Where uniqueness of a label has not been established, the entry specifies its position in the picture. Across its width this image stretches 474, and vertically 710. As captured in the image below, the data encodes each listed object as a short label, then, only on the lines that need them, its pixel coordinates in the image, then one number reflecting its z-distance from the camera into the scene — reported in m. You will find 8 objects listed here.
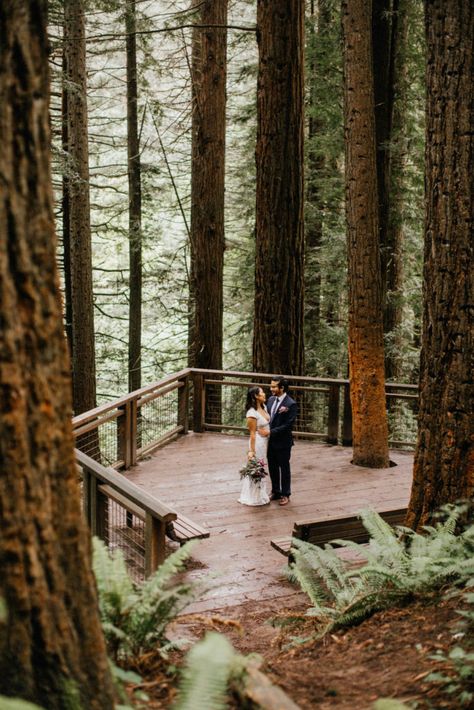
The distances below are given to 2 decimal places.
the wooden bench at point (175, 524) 6.24
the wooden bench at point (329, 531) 6.88
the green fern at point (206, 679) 2.53
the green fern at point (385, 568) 4.82
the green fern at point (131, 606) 3.56
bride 9.02
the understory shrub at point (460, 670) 3.29
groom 9.06
